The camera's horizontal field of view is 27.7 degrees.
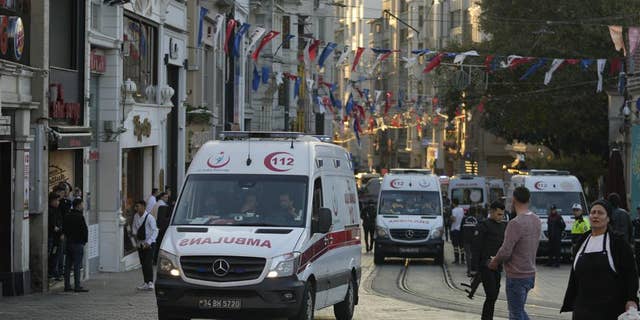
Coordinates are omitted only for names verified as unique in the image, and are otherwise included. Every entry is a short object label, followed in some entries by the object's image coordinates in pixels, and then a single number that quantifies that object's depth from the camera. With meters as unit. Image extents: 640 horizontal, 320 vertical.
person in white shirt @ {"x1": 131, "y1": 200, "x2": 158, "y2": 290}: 23.25
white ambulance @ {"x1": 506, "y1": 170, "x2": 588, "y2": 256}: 35.97
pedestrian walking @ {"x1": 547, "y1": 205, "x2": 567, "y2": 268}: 33.62
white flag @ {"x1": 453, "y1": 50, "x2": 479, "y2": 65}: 40.50
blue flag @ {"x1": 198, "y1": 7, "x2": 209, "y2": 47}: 36.56
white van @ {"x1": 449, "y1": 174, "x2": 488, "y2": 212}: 51.56
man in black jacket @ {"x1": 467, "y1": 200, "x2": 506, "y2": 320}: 16.62
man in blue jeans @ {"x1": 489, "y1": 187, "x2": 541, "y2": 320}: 13.80
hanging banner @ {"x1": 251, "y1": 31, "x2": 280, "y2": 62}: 38.20
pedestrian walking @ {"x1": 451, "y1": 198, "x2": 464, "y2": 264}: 34.69
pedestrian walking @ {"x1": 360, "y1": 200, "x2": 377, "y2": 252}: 39.15
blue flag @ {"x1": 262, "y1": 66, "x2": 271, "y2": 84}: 43.36
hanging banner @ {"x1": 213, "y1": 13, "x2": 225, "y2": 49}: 37.25
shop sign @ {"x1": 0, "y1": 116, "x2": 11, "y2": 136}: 20.69
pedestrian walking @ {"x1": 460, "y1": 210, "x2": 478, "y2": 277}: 30.16
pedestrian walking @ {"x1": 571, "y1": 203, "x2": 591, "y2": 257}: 31.44
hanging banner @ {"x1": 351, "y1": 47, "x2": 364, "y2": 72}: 41.35
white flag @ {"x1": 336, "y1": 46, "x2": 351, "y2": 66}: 43.72
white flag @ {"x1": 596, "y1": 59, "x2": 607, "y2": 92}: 39.98
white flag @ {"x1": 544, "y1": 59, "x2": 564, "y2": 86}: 40.86
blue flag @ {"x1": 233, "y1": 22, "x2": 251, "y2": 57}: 38.54
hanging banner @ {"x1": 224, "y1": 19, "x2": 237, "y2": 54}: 37.88
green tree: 53.34
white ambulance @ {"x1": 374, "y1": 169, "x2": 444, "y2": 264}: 34.16
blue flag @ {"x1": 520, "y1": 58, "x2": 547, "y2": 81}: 42.14
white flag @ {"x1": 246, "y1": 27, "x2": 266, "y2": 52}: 40.47
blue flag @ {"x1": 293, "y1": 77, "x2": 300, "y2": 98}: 52.16
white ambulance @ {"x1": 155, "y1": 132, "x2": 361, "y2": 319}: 15.27
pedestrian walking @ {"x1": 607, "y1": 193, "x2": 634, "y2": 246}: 24.48
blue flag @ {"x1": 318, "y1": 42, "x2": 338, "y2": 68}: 40.31
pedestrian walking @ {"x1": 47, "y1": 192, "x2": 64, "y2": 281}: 23.17
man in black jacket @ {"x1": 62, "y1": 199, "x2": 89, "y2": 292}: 22.39
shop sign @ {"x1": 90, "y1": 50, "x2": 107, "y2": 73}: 26.91
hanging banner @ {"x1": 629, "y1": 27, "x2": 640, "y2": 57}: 35.50
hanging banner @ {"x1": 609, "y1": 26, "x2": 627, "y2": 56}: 36.28
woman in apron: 10.38
